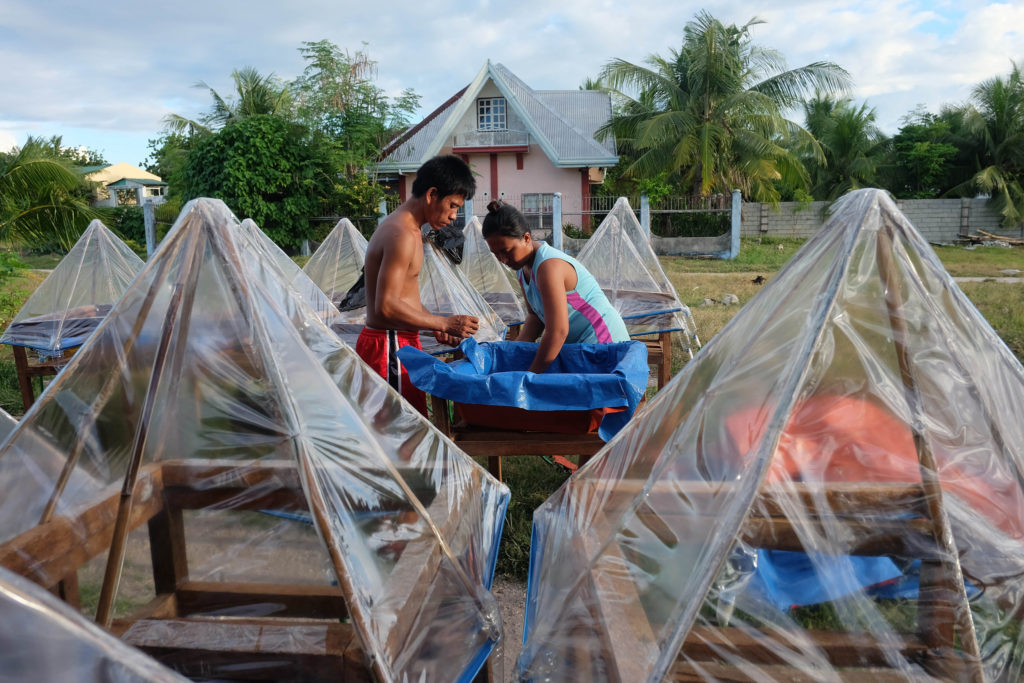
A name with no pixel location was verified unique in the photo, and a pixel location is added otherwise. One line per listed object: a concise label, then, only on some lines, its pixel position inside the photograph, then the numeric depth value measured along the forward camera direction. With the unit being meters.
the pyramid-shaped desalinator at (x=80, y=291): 5.04
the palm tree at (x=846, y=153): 21.41
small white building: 33.88
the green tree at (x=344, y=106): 17.75
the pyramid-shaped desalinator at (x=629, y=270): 6.00
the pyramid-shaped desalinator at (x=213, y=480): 1.52
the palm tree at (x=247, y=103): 19.36
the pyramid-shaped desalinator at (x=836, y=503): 1.29
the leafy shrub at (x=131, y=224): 20.34
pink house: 18.42
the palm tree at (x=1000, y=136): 19.33
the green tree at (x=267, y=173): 16.55
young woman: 2.88
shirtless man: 3.11
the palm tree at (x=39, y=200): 8.32
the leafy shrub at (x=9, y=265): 8.19
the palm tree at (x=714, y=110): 16.88
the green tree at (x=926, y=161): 21.11
